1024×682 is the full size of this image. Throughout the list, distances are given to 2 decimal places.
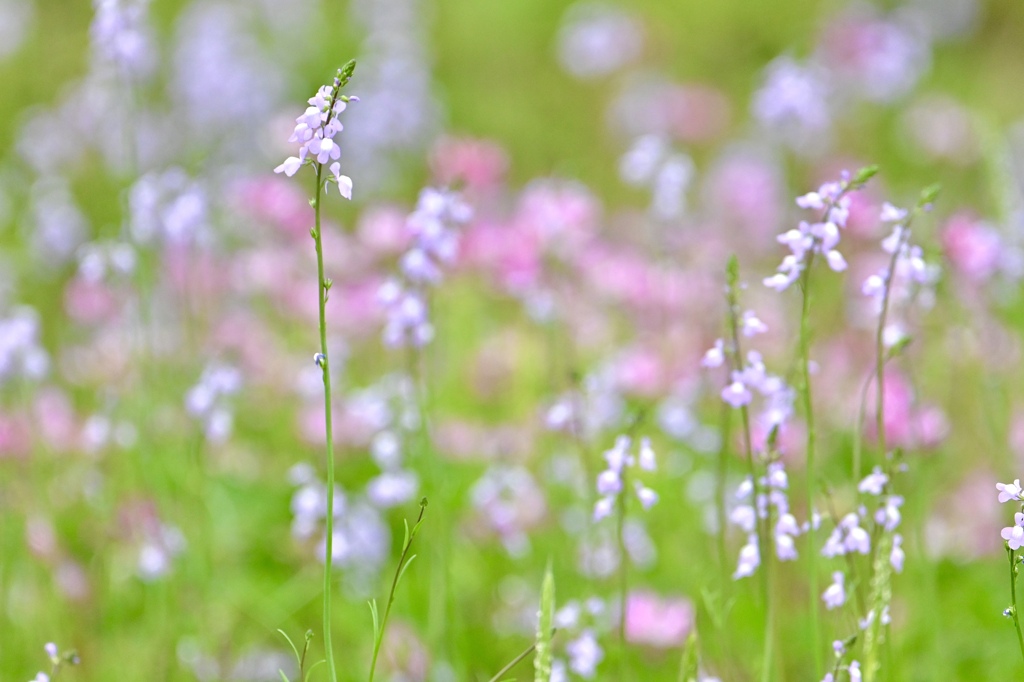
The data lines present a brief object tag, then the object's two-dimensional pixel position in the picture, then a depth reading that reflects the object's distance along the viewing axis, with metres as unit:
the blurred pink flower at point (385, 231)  7.91
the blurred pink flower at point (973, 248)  6.30
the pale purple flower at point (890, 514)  3.81
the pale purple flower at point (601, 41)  15.62
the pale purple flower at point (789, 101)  7.89
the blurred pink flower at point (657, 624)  6.10
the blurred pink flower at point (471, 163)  7.31
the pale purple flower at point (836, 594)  3.79
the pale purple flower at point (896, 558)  3.70
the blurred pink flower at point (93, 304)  8.93
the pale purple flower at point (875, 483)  3.87
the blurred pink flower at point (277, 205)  7.99
